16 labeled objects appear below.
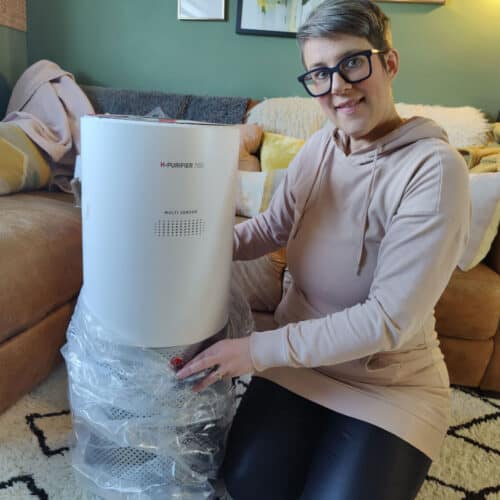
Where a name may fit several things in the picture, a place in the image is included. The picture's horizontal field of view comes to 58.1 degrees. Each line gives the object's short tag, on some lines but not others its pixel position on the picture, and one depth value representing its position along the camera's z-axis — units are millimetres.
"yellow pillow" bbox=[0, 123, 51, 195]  1468
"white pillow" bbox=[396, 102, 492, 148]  1823
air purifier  680
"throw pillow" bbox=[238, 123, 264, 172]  1795
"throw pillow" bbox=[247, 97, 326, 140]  1925
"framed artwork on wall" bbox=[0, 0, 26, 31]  2055
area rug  977
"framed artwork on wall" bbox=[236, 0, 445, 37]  2051
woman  744
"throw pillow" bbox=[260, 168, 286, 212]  1570
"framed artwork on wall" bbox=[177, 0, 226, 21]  2086
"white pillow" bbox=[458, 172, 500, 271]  1322
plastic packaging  820
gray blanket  1988
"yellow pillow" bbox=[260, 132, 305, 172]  1778
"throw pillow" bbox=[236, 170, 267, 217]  1592
